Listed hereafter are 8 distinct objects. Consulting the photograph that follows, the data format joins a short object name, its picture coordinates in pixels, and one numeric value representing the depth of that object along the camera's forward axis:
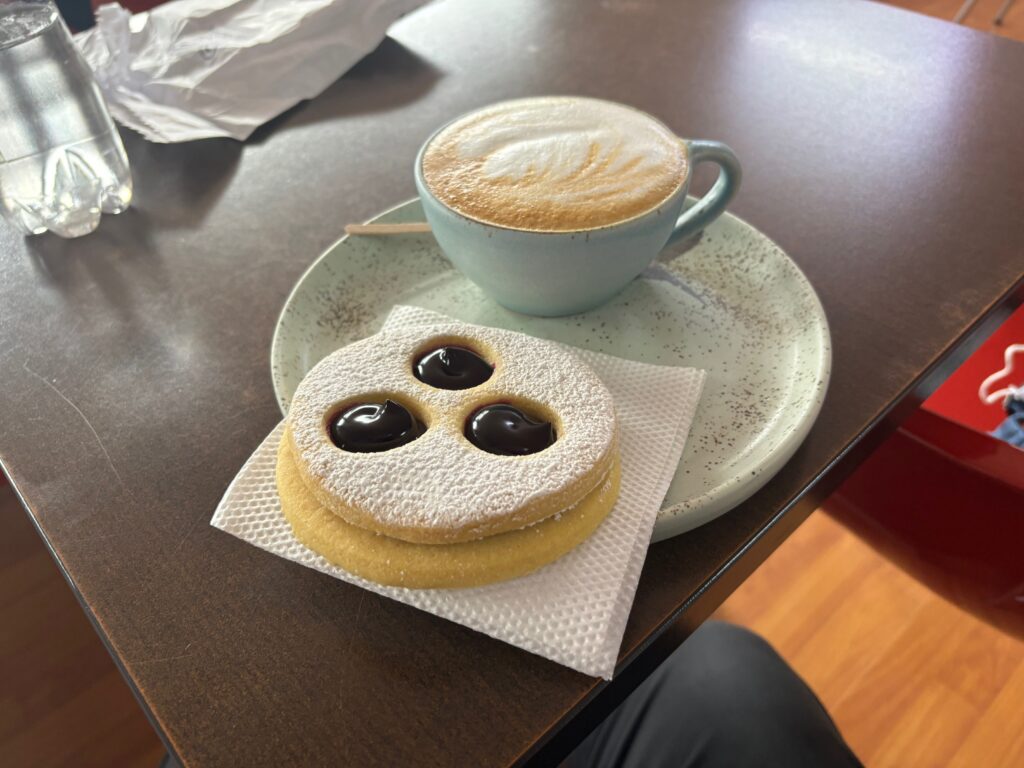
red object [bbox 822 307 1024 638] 0.63
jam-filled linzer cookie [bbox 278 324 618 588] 0.37
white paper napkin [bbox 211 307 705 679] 0.36
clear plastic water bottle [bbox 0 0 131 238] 0.66
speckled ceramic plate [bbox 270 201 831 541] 0.47
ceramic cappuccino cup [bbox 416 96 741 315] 0.50
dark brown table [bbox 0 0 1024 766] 0.37
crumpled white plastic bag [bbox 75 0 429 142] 0.84
